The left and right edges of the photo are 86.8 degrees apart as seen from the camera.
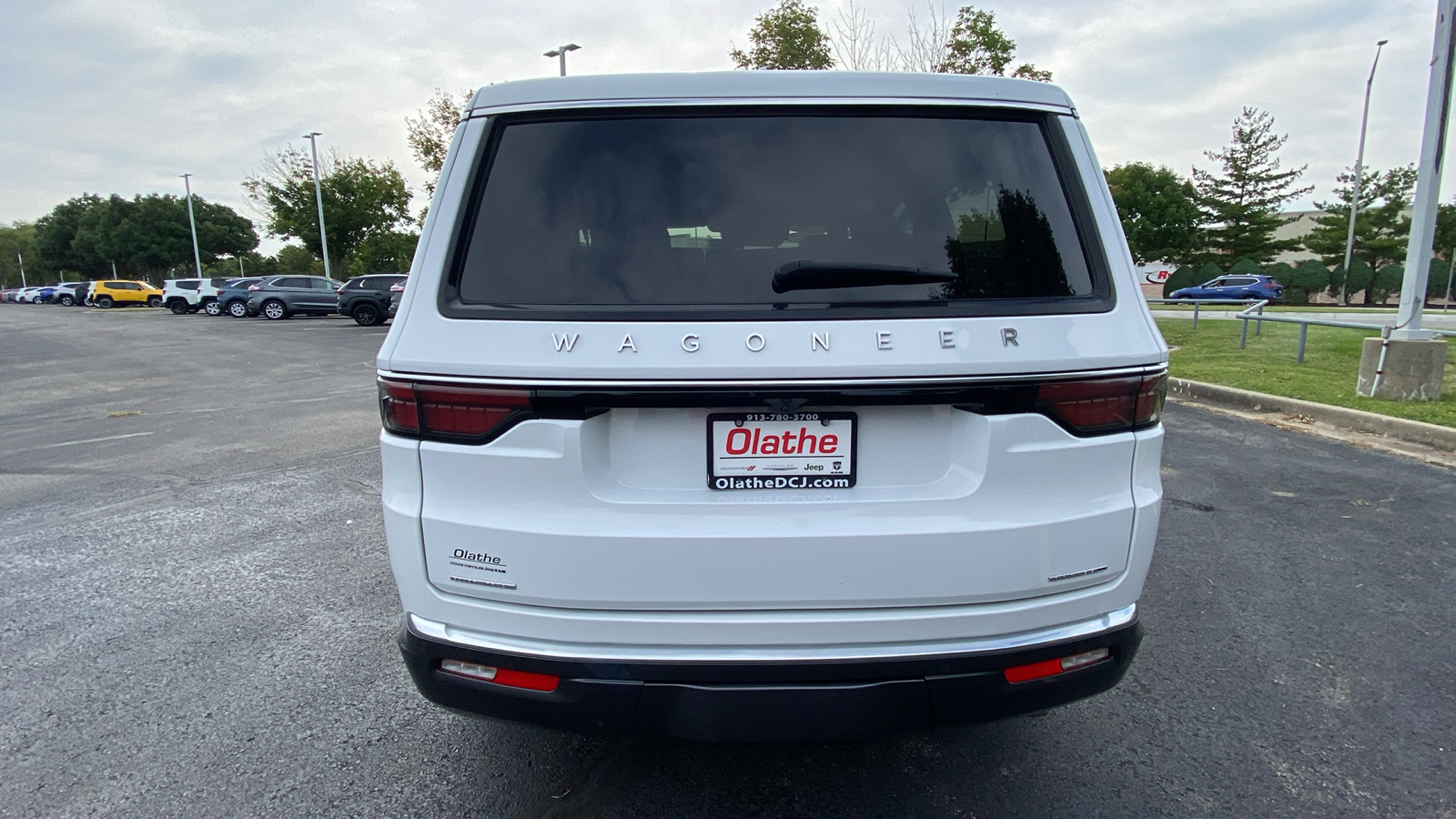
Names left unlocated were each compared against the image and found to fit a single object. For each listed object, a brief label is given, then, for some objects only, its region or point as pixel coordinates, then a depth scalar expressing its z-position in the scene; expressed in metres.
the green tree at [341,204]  41.66
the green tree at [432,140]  24.55
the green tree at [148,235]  77.94
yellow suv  50.91
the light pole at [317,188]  39.09
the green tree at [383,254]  44.81
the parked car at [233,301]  33.94
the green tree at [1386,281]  40.09
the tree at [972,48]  14.78
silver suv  32.28
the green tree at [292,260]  90.75
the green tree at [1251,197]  45.97
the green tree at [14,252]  106.19
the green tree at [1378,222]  44.56
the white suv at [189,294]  38.53
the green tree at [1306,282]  40.41
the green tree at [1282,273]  41.50
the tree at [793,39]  15.01
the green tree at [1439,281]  45.53
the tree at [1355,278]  39.94
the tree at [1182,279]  46.06
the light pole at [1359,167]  30.74
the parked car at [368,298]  26.02
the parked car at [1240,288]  37.00
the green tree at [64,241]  85.38
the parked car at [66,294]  59.31
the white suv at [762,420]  1.78
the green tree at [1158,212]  48.31
